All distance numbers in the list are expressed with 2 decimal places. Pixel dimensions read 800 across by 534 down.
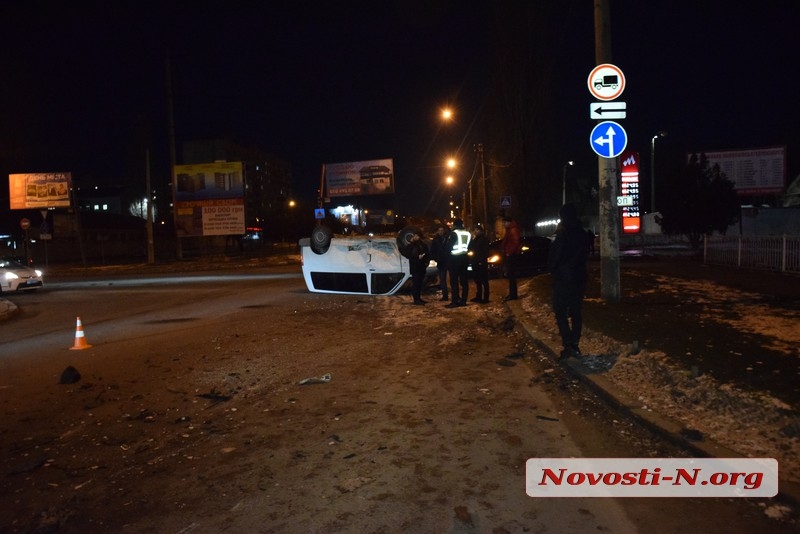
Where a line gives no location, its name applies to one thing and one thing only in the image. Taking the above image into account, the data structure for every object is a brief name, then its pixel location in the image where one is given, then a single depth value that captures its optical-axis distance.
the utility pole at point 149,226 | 37.69
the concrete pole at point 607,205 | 10.91
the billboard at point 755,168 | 39.22
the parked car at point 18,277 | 21.75
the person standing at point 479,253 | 13.40
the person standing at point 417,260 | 14.09
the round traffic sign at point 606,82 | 10.69
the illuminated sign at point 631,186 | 36.75
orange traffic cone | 10.24
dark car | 20.98
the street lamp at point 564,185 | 38.61
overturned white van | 14.73
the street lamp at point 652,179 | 41.92
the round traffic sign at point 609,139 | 10.59
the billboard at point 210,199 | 43.59
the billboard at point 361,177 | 50.28
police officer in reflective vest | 13.36
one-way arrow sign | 10.70
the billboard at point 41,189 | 46.25
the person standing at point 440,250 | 13.65
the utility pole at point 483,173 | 31.26
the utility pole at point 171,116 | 38.41
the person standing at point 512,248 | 13.33
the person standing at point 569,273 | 7.55
